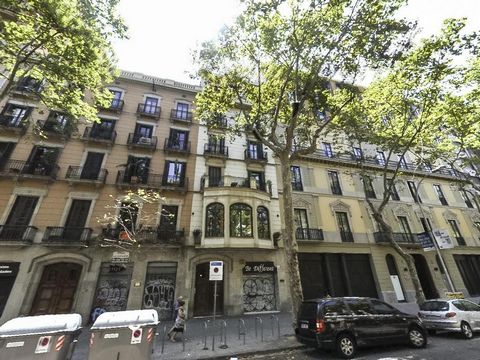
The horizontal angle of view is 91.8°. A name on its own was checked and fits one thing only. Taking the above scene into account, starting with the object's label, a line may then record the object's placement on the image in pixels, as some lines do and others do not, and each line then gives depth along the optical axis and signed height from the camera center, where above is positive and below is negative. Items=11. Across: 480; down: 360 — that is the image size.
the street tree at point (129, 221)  14.05 +4.32
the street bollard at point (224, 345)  8.19 -1.71
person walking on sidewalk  9.15 -1.09
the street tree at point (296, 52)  11.12 +11.55
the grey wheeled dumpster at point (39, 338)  4.73 -0.80
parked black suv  7.21 -1.06
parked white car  9.21 -1.05
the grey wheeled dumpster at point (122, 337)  5.25 -0.90
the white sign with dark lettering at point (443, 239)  13.73 +2.62
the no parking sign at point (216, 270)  8.76 +0.77
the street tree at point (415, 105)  12.54 +10.47
